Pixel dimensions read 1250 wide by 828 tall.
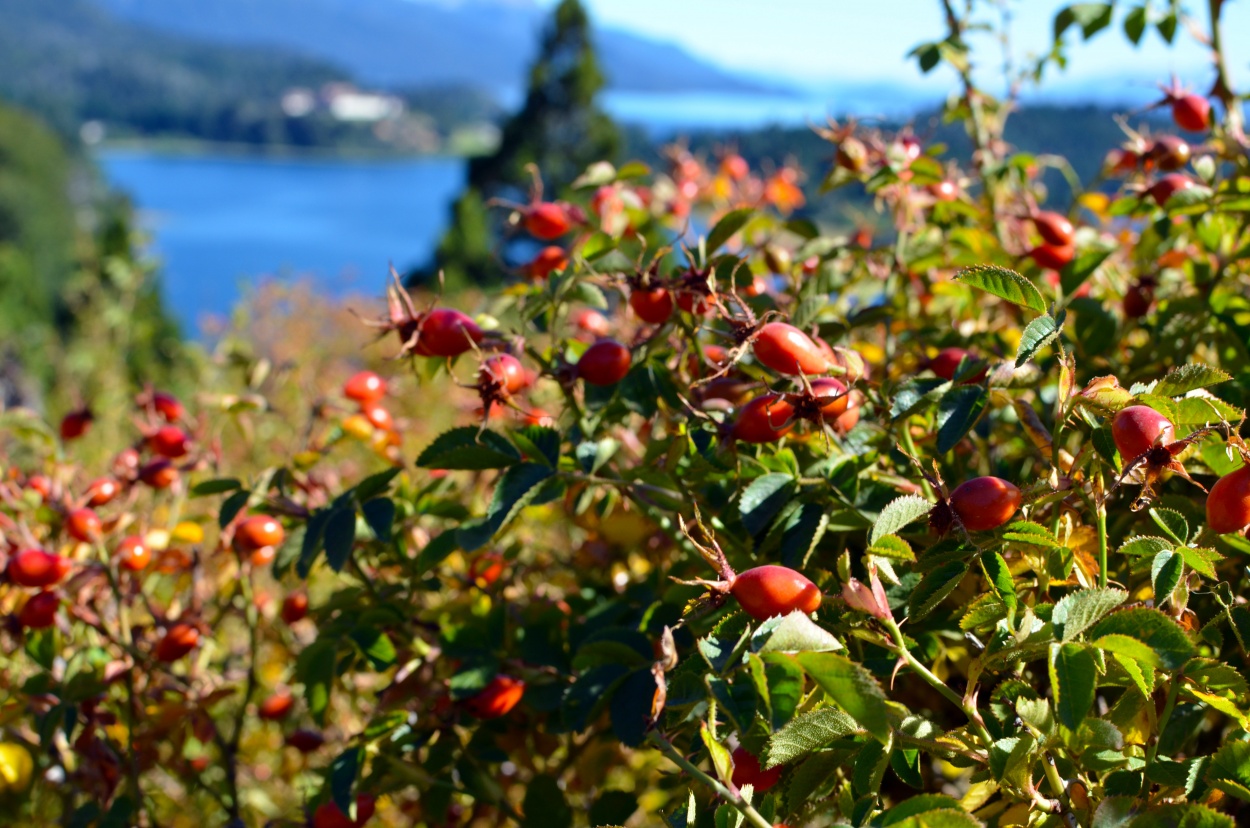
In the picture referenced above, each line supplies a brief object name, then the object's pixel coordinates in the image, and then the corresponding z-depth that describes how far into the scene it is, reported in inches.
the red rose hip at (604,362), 34.6
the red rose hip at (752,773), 28.5
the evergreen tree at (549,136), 624.1
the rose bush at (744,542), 24.5
